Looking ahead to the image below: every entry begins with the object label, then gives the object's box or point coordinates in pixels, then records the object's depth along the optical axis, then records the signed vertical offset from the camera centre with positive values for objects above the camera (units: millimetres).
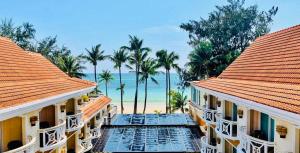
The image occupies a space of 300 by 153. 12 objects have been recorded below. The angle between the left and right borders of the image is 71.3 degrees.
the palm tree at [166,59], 34506 +2618
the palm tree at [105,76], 38320 -294
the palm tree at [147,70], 34149 +779
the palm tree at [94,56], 36112 +3175
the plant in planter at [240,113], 10238 -1842
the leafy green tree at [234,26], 34841 +8322
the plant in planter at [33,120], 8870 -1962
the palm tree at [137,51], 34082 +3850
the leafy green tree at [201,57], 31004 +2695
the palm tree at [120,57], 35331 +2959
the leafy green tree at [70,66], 31473 +1270
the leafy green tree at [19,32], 36491 +7508
